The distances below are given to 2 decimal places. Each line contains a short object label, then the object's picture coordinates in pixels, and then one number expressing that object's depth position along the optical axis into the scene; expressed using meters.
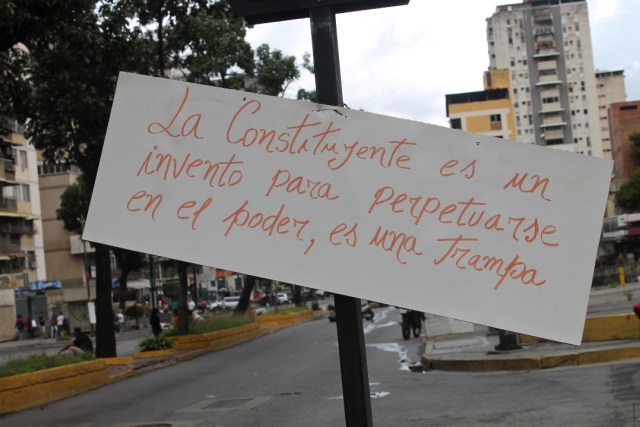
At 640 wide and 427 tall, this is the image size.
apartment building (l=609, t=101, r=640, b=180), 105.81
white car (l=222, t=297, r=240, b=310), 73.97
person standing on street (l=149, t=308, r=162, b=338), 32.44
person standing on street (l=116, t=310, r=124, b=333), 53.96
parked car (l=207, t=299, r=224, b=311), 68.01
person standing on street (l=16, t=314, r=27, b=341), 52.00
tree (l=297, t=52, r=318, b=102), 35.56
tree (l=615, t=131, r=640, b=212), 94.19
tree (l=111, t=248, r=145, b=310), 61.84
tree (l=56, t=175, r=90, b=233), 62.16
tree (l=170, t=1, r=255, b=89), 25.08
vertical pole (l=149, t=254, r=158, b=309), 46.09
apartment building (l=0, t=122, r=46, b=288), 61.19
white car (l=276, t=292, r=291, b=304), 91.53
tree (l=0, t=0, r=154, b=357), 12.59
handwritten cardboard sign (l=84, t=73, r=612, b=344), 2.86
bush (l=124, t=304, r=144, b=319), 61.19
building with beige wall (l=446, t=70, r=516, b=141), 119.31
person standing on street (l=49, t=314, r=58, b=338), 51.41
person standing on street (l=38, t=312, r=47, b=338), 53.99
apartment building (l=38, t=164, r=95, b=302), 75.69
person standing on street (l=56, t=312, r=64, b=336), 50.50
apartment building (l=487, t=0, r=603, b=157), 135.62
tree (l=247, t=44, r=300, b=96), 33.91
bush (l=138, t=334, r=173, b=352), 25.87
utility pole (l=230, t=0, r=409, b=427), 3.02
